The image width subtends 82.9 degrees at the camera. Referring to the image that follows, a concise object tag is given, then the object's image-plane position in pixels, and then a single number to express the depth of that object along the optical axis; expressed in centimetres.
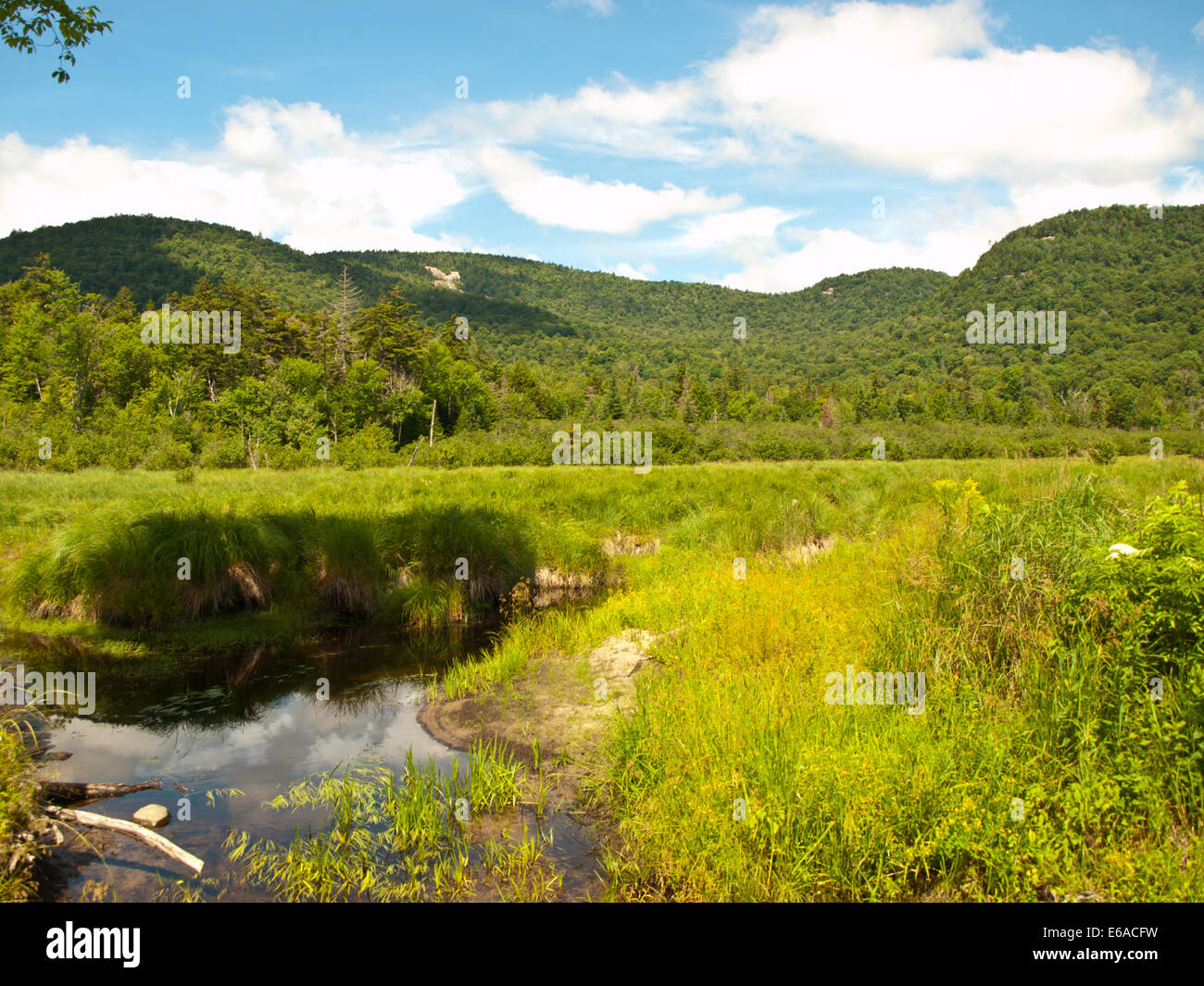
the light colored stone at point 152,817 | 608
